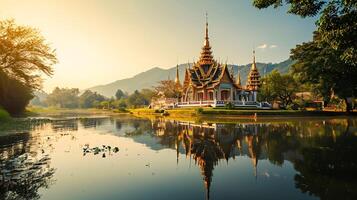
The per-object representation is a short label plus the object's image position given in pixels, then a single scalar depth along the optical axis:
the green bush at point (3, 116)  27.09
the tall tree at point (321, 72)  36.54
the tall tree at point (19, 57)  28.94
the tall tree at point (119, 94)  179.10
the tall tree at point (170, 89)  69.06
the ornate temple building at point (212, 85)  51.50
